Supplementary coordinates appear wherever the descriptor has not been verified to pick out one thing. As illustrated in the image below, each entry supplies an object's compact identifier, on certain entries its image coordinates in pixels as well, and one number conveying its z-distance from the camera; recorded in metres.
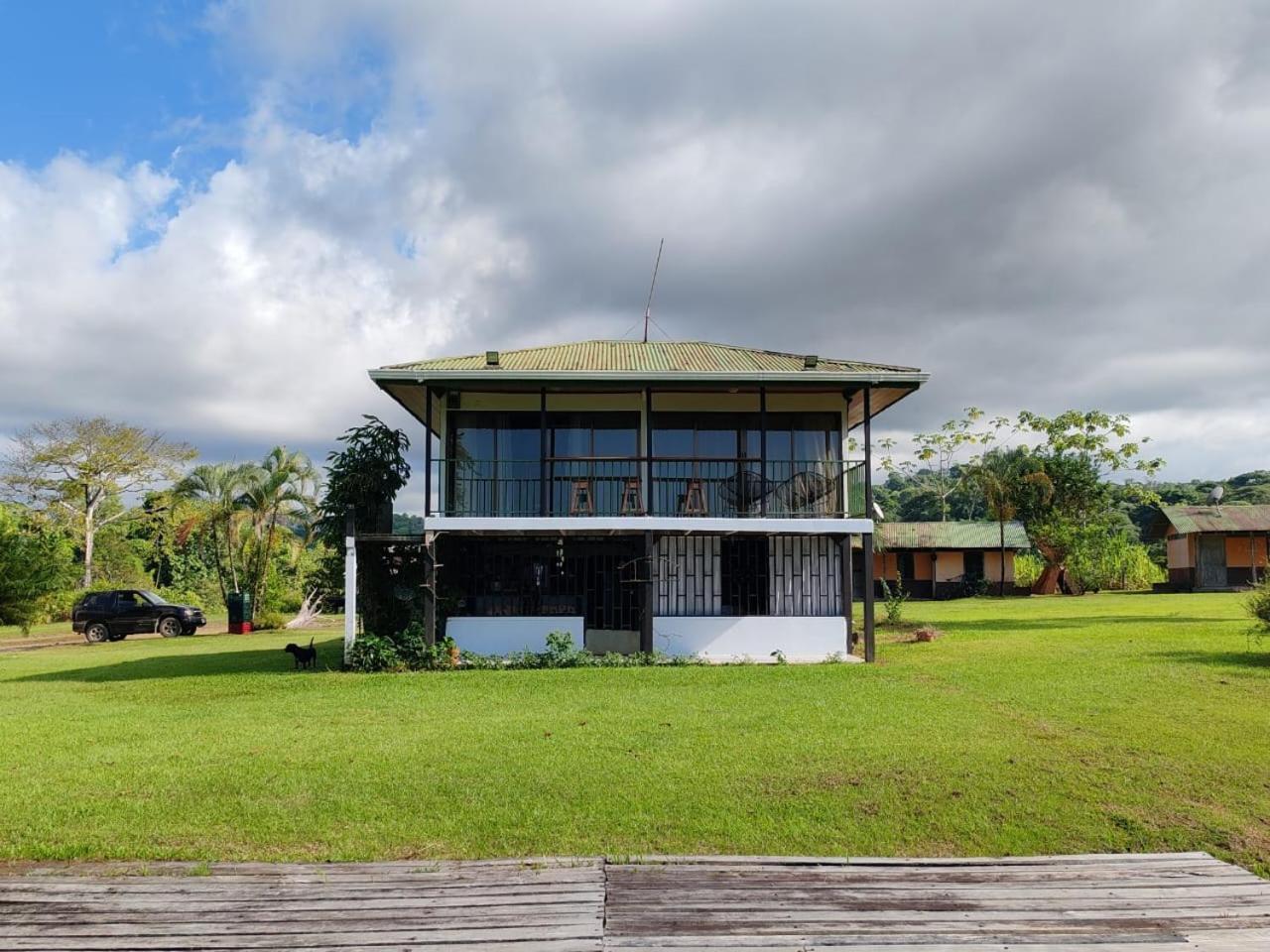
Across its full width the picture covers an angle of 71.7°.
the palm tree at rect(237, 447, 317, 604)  29.88
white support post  14.66
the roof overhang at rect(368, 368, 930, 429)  15.07
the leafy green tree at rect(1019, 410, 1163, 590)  36.03
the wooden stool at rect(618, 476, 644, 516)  16.14
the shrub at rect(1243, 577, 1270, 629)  13.83
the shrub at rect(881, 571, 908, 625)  22.45
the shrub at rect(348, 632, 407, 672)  14.53
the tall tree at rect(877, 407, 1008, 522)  44.47
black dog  14.92
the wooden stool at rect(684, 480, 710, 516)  16.52
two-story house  15.39
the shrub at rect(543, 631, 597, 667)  14.77
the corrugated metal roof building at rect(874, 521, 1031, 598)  40.09
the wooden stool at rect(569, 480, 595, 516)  16.09
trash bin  26.45
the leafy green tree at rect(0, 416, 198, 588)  35.75
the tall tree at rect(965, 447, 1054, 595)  39.91
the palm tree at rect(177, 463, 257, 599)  29.50
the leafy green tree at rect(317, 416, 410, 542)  16.06
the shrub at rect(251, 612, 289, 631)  27.53
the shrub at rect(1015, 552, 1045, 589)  40.69
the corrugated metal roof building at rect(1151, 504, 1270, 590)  37.25
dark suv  24.55
